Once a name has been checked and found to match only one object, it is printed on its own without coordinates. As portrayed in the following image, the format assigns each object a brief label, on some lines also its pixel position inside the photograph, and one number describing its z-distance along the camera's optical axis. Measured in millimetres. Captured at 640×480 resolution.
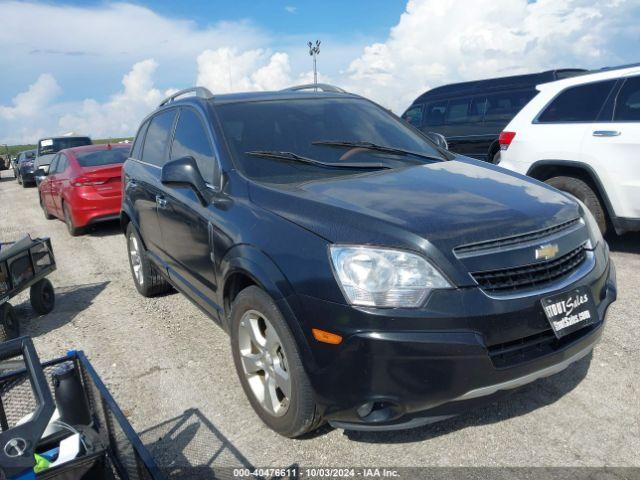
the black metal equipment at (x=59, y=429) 1354
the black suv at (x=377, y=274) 2139
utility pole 31859
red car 8328
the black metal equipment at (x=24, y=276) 4266
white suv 5078
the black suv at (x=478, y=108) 9062
